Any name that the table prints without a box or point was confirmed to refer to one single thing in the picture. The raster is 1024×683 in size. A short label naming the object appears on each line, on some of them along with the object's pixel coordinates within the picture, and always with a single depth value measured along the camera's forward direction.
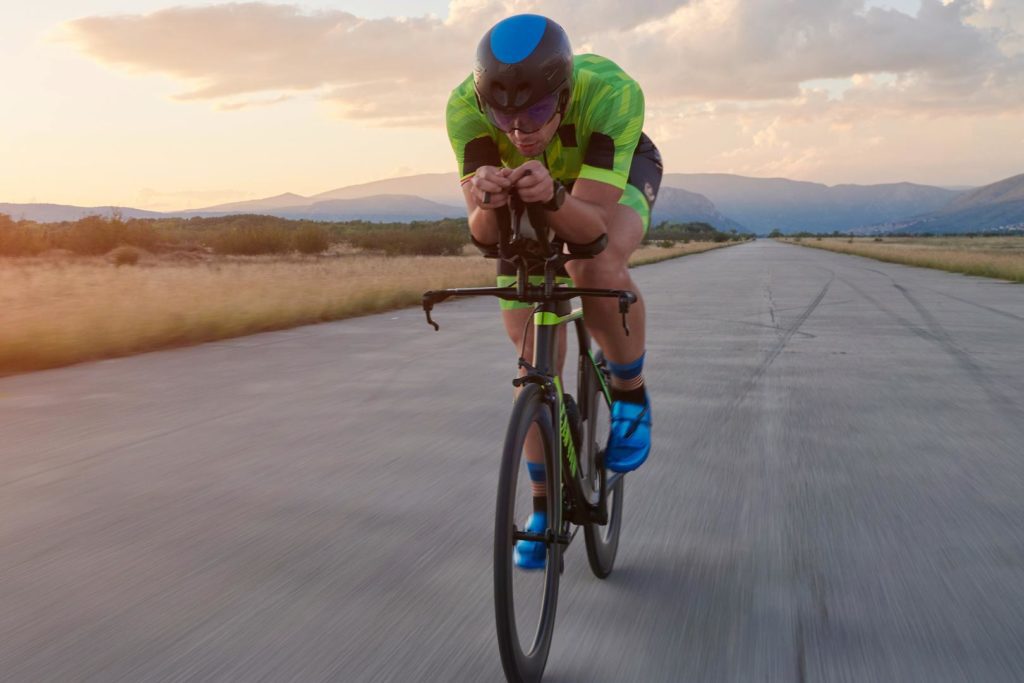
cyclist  2.37
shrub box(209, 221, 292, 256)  51.97
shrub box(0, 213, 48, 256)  38.12
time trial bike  2.32
